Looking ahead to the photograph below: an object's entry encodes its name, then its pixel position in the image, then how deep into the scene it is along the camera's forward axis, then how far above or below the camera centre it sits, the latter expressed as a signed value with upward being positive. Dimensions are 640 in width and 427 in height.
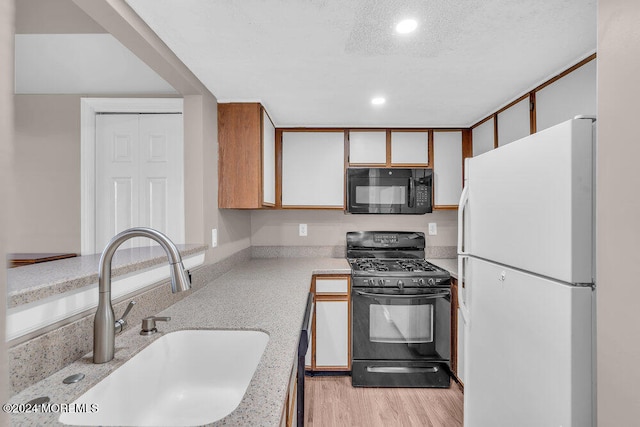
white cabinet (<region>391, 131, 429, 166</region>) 3.09 +0.61
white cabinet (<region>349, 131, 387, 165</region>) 3.09 +0.61
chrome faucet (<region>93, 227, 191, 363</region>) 0.95 -0.19
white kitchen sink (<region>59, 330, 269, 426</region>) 0.98 -0.57
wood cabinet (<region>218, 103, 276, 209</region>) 2.41 +0.41
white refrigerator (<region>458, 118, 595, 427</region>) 1.08 -0.27
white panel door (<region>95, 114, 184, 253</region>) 2.56 +0.29
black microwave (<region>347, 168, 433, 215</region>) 2.97 +0.19
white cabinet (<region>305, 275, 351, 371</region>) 2.70 -0.93
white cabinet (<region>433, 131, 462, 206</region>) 3.09 +0.41
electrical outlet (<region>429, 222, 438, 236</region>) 3.33 -0.16
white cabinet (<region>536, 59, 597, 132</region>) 1.65 +0.61
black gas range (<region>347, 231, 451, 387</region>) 2.57 -0.89
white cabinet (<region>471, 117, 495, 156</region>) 2.66 +0.62
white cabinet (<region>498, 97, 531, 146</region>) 2.18 +0.62
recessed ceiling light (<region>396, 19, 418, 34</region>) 1.39 +0.79
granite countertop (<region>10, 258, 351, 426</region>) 0.78 -0.45
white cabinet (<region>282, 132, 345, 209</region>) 3.10 +0.38
